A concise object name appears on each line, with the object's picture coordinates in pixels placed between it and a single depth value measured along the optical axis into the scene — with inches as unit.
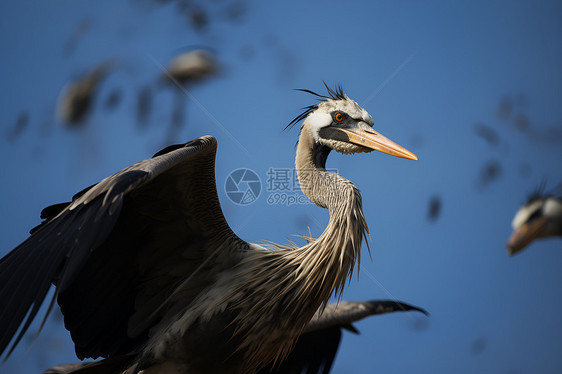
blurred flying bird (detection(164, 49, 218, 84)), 375.4
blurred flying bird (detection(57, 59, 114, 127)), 379.6
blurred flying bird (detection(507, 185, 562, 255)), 341.8
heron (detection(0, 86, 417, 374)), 347.1
